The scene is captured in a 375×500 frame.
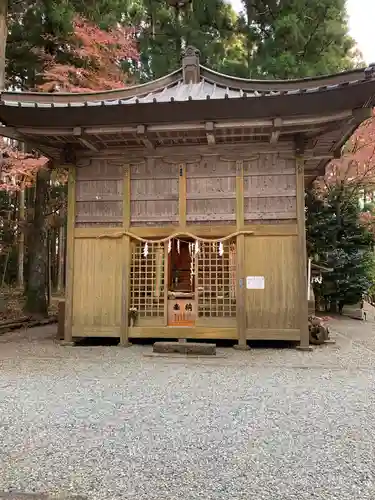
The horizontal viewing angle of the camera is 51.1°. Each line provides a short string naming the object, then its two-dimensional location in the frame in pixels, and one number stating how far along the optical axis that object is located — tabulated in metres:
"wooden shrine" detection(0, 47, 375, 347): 6.54
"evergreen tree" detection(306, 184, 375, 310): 12.07
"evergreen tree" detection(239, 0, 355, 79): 10.74
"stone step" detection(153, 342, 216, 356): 6.27
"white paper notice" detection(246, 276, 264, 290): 6.80
